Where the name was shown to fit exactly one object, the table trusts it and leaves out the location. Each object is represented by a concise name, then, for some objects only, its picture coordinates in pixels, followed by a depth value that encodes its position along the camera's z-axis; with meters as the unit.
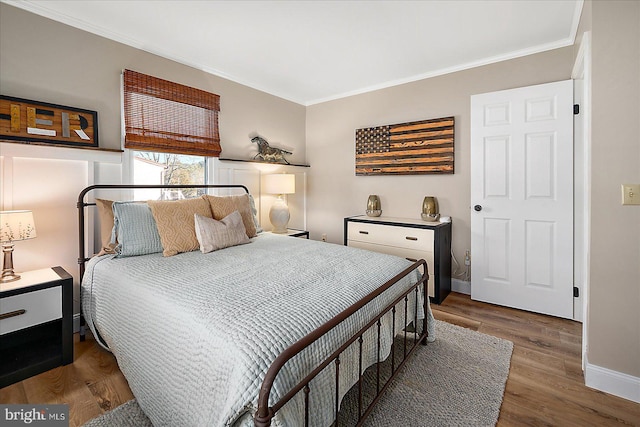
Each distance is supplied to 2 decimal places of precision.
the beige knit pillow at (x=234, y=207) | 2.72
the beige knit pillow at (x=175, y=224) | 2.29
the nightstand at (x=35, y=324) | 1.81
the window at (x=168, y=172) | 2.86
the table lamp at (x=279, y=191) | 3.77
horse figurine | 3.86
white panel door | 2.69
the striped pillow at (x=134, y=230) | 2.20
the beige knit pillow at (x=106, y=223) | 2.24
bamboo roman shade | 2.72
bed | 1.04
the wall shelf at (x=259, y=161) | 3.47
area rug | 1.53
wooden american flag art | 3.38
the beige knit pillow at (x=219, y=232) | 2.38
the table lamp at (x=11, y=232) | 1.85
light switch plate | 1.62
